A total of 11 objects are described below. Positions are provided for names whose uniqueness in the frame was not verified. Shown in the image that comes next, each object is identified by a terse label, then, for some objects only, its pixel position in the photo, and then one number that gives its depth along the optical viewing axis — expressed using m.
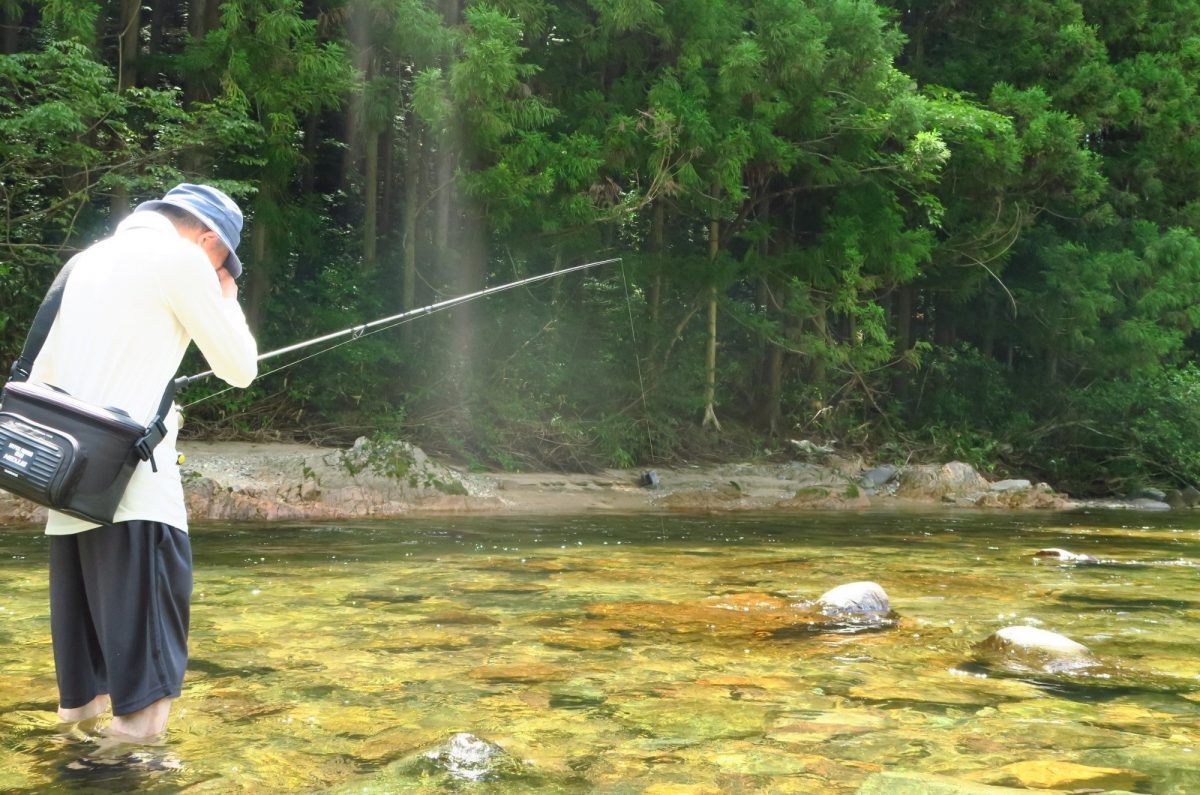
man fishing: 3.09
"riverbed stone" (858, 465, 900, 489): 15.65
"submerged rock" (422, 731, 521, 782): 3.23
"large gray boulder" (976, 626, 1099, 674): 4.76
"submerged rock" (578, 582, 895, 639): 5.48
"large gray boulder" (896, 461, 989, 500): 15.37
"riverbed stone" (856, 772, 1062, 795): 3.03
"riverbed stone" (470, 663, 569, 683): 4.40
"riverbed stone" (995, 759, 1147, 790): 3.15
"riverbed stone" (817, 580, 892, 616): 5.89
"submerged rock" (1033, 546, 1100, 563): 8.63
